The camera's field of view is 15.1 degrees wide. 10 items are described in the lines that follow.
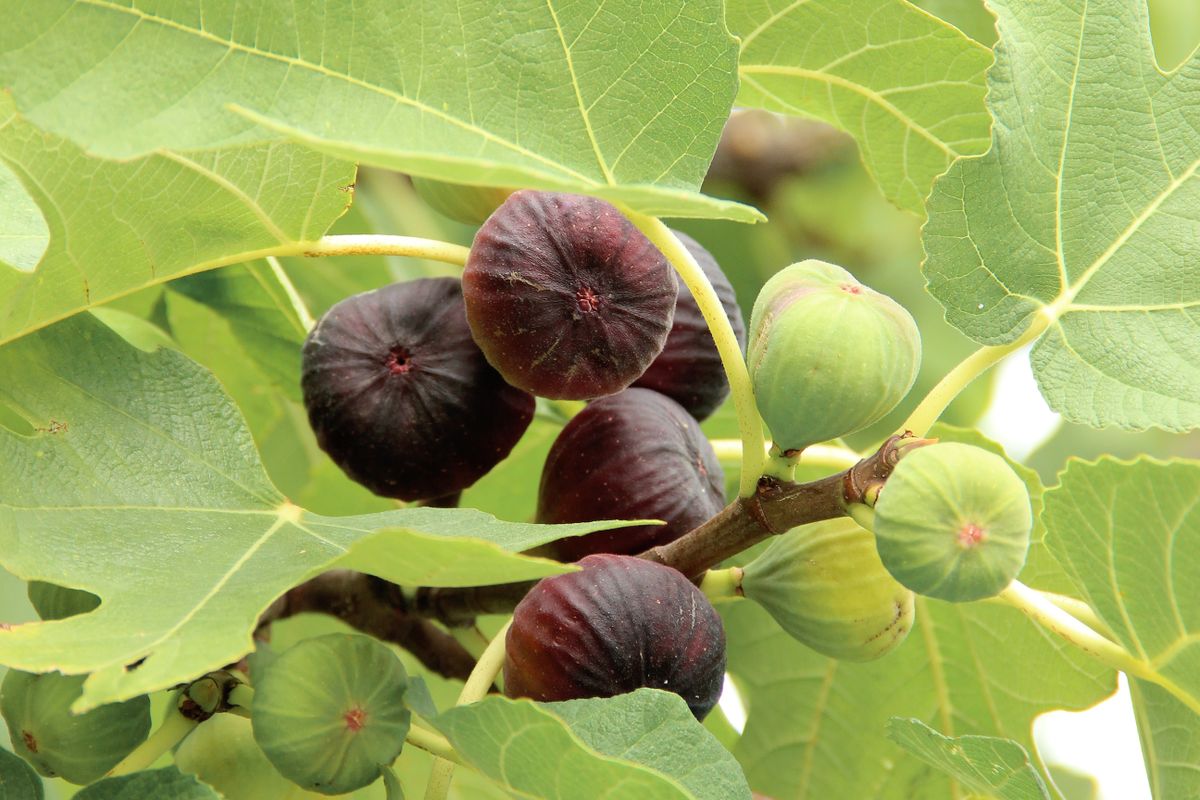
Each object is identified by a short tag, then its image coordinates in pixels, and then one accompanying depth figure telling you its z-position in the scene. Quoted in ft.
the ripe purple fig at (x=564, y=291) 3.09
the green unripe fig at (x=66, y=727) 3.05
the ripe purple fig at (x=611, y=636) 3.03
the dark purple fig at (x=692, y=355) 3.26
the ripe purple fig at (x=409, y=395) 3.18
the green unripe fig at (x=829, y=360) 2.98
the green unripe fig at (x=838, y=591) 3.10
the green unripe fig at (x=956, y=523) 2.90
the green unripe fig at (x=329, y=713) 3.02
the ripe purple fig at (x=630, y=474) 3.17
